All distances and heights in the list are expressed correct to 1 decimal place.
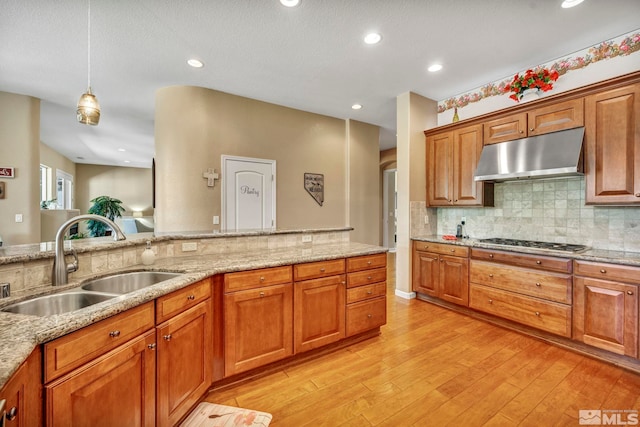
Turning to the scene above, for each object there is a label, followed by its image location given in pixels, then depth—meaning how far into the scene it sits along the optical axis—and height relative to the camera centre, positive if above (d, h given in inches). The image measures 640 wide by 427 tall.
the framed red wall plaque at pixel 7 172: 153.6 +23.3
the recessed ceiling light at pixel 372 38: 101.7 +65.6
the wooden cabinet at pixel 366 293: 98.8 -29.6
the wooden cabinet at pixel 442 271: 129.5 -29.0
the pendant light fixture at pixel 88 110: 83.6 +31.8
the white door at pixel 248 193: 160.6 +12.5
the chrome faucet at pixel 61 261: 58.7 -10.0
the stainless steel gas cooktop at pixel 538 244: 105.3 -13.1
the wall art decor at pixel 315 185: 188.4 +19.5
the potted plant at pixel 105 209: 294.5 +5.7
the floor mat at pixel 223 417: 65.6 -49.8
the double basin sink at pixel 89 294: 52.5 -17.2
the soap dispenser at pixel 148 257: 77.0 -12.0
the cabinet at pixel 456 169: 135.9 +23.3
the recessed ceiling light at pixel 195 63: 121.0 +67.2
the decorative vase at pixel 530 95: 121.0 +53.1
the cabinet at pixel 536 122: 104.9 +38.2
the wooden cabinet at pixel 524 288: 99.3 -29.6
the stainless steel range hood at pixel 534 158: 101.7 +22.7
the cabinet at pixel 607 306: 85.0 -30.2
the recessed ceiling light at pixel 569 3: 85.4 +65.6
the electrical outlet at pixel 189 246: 91.7 -10.9
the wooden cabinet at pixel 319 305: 87.7 -30.3
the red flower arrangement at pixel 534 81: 117.5 +57.1
